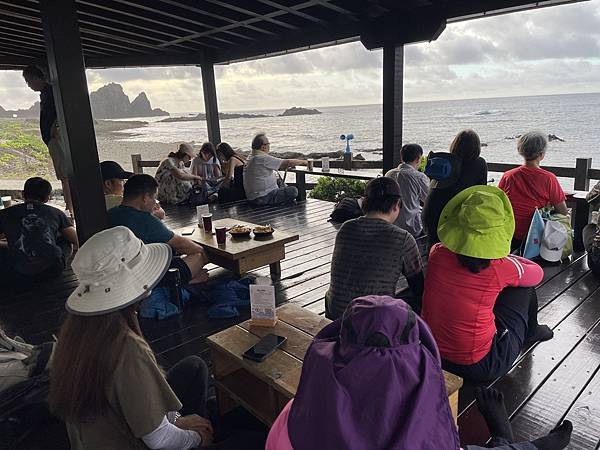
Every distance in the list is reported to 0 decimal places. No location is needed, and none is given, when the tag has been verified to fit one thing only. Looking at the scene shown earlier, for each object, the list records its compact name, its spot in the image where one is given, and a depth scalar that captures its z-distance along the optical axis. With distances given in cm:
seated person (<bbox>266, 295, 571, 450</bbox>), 66
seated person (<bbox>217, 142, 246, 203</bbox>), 636
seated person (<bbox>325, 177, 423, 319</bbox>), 191
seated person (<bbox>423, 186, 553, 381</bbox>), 174
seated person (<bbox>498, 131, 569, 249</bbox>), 343
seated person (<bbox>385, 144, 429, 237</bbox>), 378
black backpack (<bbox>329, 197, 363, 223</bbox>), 507
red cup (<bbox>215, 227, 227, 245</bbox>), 329
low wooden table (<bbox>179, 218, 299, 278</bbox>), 315
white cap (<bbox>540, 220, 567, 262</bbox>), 343
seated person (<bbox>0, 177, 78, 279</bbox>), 323
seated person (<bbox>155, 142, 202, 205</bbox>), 618
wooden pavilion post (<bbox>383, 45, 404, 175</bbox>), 502
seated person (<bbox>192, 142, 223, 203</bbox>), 633
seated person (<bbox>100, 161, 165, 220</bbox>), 324
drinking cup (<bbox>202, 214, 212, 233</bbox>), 367
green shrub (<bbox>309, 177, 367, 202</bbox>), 679
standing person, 404
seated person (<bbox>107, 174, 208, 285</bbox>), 268
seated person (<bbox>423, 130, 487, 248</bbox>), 306
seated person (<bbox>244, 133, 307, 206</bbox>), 554
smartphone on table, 149
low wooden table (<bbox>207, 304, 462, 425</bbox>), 138
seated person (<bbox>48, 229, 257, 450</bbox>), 101
